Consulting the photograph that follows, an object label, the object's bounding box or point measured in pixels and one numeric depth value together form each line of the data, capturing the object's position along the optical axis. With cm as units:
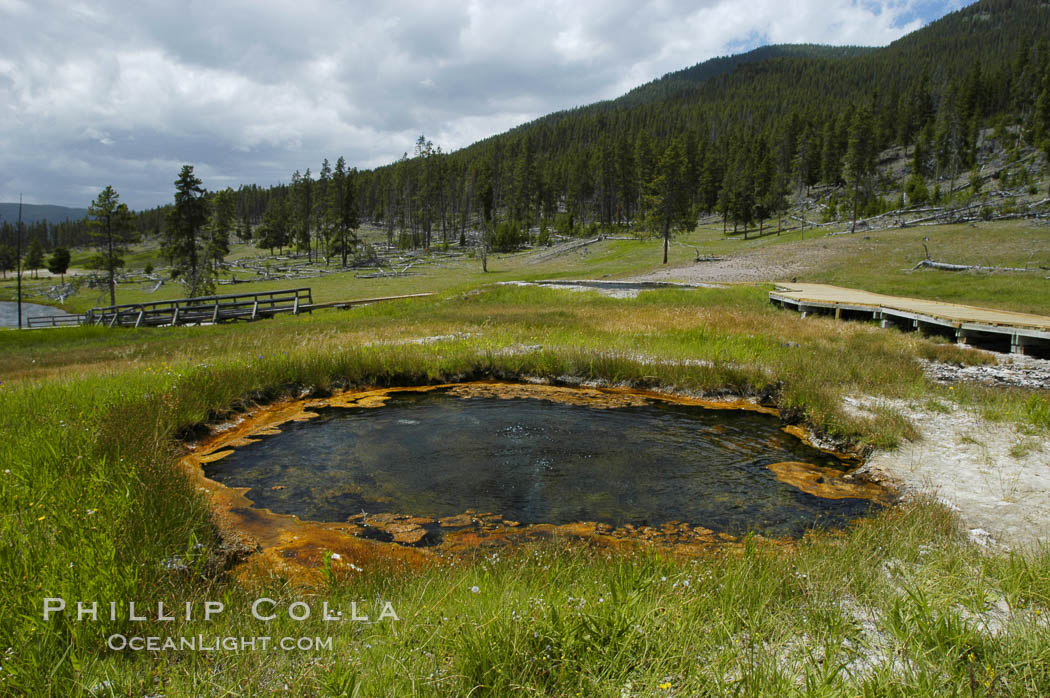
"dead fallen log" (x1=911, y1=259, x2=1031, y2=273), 3418
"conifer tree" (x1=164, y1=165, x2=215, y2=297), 5647
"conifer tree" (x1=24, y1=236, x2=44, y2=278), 12770
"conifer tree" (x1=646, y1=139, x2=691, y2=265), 6588
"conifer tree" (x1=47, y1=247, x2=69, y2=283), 11062
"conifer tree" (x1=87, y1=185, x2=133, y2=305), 5866
